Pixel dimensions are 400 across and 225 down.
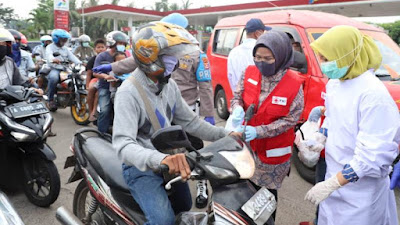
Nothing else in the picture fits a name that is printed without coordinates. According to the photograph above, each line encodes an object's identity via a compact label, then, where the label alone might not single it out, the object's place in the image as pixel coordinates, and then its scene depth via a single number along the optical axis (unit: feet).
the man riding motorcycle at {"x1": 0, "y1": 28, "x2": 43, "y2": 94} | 11.55
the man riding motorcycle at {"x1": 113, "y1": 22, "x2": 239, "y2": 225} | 5.75
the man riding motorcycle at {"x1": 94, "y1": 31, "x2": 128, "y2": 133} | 15.49
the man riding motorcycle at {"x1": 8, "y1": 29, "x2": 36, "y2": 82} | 20.06
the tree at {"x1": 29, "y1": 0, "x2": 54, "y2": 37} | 149.18
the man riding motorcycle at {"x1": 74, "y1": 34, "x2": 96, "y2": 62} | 30.18
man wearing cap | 13.15
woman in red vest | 7.93
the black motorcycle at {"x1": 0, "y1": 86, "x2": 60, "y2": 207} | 10.36
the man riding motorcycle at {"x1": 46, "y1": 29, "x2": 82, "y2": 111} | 22.17
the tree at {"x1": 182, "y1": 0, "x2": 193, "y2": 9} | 159.02
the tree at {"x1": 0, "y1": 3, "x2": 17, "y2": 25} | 177.48
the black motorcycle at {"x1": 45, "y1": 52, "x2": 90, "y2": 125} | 21.33
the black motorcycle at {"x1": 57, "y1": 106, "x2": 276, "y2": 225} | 4.94
